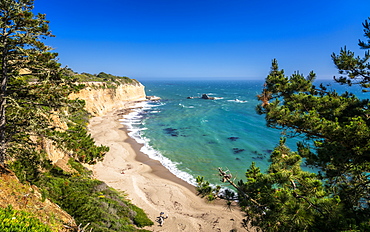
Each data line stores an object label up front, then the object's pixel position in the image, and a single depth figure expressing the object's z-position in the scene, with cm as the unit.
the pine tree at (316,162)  581
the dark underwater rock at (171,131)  4033
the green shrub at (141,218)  1361
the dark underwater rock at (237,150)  3050
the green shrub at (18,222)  538
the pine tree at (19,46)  693
